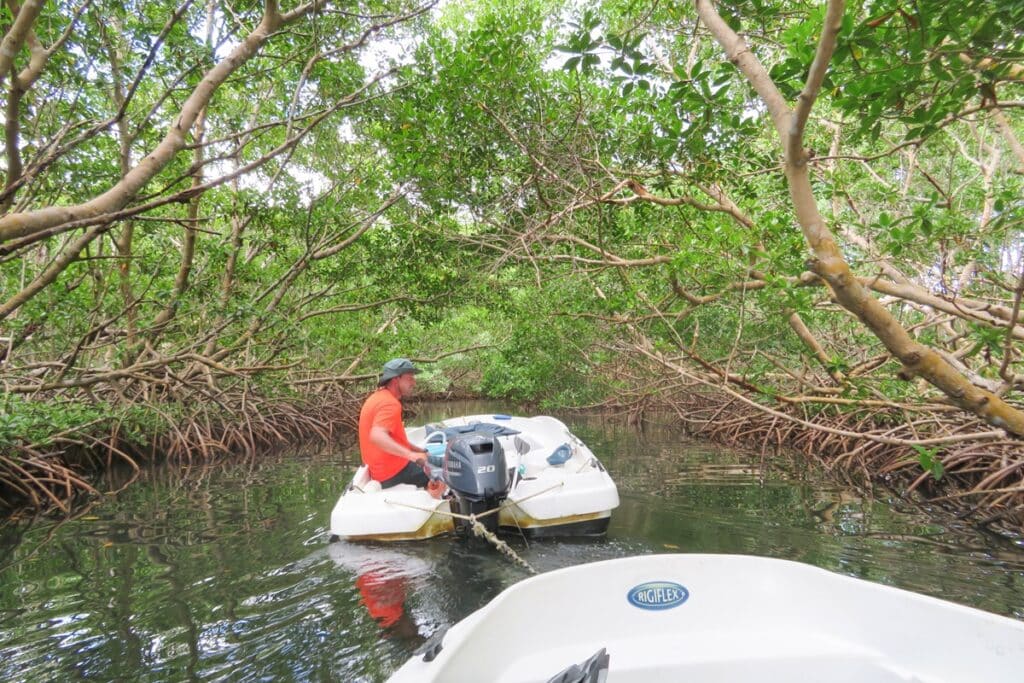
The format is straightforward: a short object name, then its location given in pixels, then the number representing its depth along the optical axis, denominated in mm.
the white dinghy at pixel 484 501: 3609
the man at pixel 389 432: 4426
